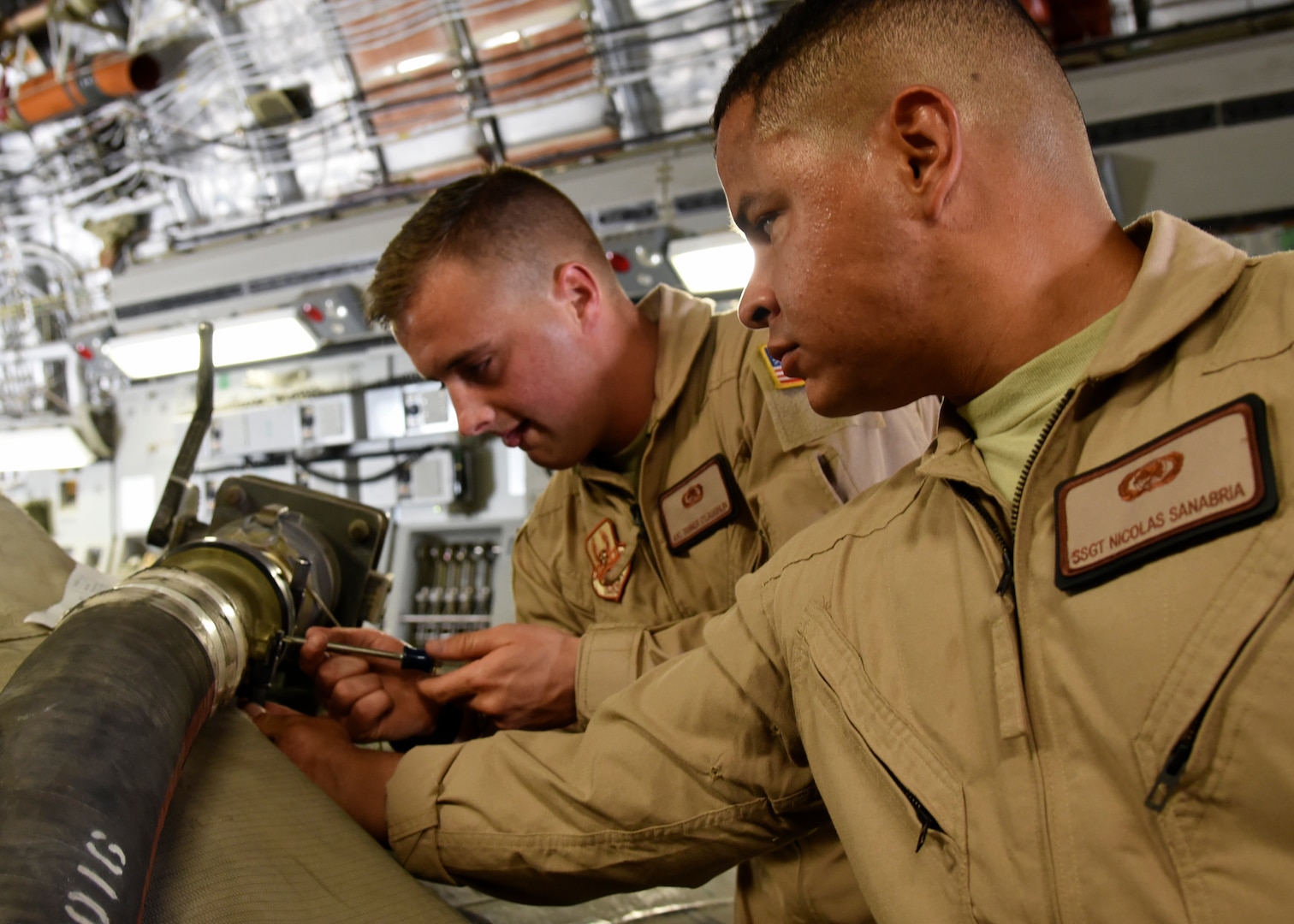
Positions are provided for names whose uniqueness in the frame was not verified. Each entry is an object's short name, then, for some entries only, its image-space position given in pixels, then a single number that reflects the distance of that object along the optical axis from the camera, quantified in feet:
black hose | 1.73
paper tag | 3.46
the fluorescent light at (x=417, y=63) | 11.55
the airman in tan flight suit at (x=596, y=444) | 4.42
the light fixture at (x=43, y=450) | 13.73
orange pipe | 12.48
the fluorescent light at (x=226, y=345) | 11.68
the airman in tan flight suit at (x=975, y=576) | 1.91
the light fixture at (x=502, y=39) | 11.10
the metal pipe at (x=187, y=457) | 4.75
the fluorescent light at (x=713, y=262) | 9.18
